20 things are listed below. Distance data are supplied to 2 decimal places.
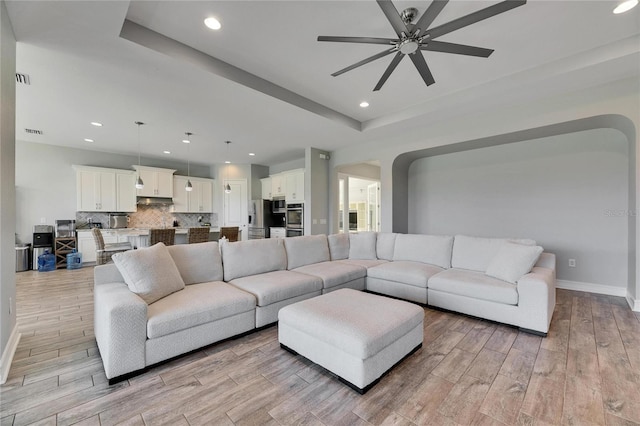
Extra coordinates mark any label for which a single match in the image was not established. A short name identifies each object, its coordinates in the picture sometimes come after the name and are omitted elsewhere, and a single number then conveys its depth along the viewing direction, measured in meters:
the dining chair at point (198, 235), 4.91
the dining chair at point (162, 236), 4.40
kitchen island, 5.73
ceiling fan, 1.83
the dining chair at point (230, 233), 5.31
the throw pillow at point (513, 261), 2.78
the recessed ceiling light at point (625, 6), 2.16
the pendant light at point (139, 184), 5.15
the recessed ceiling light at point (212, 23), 2.31
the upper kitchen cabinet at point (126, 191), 6.46
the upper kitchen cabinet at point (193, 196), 7.50
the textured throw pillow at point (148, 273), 2.20
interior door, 7.91
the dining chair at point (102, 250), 4.19
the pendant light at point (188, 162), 5.14
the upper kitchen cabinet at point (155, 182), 6.77
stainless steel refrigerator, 7.73
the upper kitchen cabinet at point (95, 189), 5.98
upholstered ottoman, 1.74
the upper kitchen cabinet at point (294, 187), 6.60
